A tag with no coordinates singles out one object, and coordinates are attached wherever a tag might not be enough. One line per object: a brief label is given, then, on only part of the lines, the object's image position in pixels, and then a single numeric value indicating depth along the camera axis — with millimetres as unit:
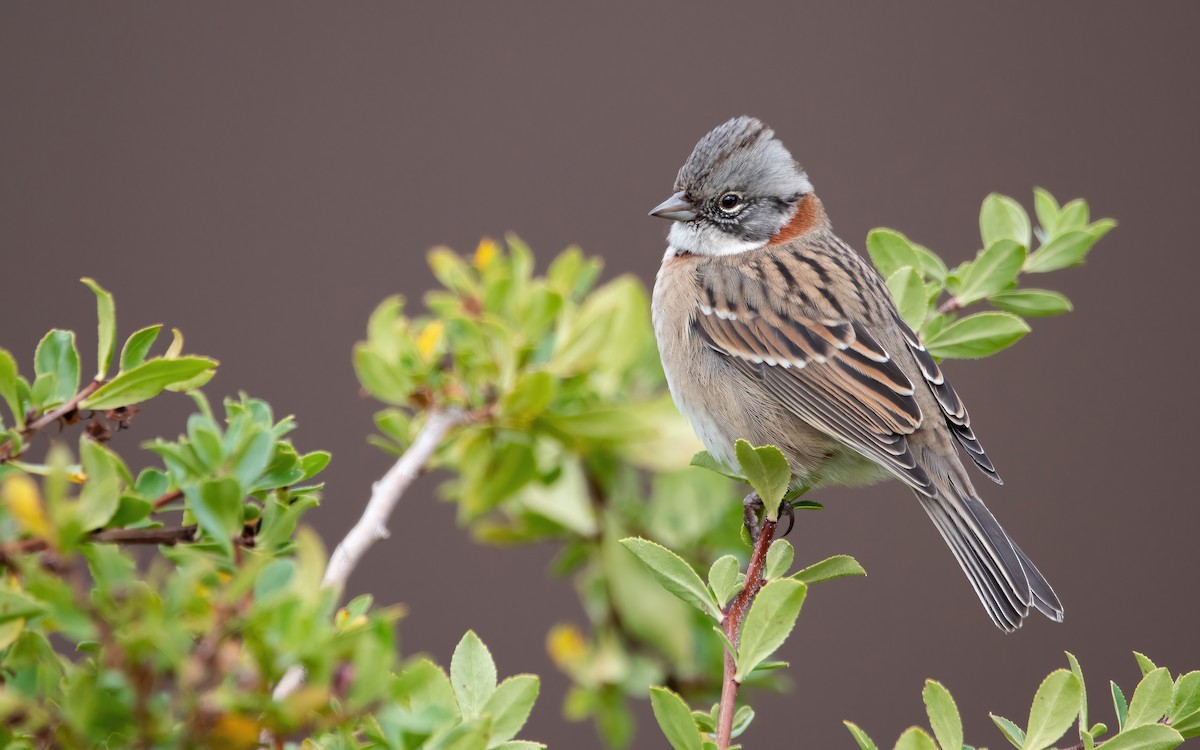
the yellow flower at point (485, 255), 4022
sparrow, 4080
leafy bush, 2531
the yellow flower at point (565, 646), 4022
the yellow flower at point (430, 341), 4007
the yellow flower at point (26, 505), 2439
